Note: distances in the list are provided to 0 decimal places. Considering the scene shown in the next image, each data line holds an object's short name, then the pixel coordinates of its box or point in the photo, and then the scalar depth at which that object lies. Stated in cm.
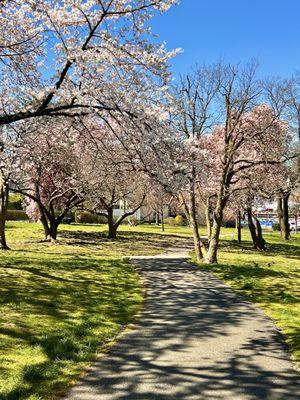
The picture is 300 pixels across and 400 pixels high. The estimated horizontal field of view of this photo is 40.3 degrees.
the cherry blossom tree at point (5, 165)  1482
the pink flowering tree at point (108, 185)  1569
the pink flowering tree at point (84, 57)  938
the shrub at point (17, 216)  5419
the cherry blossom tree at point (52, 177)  2344
